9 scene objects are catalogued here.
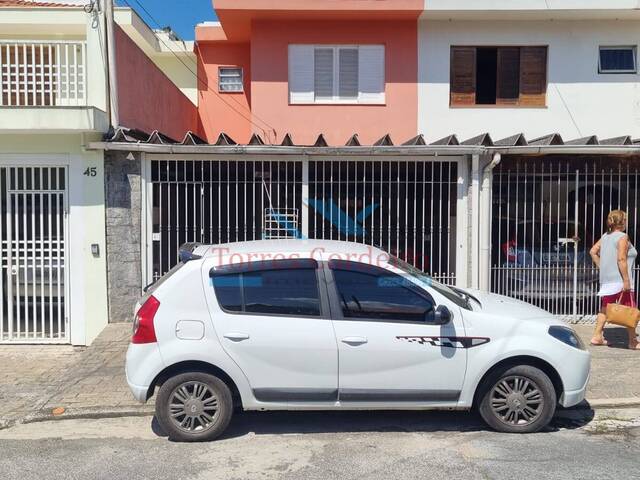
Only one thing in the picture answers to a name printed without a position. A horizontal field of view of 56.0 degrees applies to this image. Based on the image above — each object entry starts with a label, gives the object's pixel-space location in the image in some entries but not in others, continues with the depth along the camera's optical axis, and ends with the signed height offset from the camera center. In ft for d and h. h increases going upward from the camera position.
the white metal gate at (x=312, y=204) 28.76 +1.28
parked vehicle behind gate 30.27 -1.74
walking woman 24.95 -1.68
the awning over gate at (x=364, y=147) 27.12 +3.81
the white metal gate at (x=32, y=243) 27.35 -0.54
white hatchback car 15.88 -3.12
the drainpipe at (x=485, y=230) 28.71 -0.01
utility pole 27.37 +7.59
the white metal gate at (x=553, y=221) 29.99 +0.44
